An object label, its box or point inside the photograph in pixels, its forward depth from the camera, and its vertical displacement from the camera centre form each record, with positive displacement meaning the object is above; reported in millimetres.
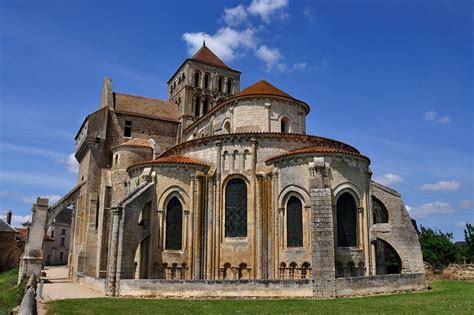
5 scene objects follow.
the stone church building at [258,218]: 17422 +1302
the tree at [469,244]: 34938 +129
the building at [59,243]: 62156 -129
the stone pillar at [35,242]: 26484 -4
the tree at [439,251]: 34312 -479
